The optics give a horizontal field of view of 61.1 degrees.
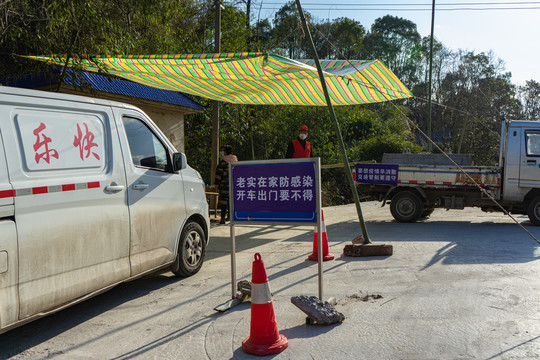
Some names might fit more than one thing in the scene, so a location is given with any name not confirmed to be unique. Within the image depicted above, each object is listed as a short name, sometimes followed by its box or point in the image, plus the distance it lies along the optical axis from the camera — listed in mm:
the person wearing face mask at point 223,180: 10766
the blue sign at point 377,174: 11156
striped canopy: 7090
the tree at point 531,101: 32781
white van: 3627
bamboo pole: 6495
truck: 10359
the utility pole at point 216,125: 13023
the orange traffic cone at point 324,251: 6777
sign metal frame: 4582
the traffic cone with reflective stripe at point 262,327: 3717
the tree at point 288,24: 31781
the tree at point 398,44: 45469
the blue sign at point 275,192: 4660
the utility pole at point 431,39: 19594
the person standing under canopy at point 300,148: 8961
